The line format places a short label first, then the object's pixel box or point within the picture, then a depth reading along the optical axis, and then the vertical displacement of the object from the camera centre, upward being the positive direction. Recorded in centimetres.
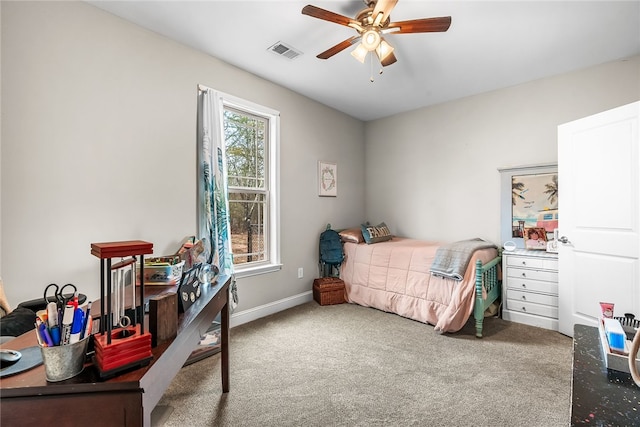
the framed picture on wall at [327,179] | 403 +49
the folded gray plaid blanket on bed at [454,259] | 284 -44
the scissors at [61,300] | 78 -23
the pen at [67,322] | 75 -27
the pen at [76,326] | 75 -29
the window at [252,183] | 316 +35
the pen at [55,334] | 74 -30
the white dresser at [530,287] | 292 -75
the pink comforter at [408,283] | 282 -75
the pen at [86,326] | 78 -30
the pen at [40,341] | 73 -31
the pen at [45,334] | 73 -30
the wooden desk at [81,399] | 71 -46
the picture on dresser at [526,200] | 321 +15
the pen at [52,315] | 75 -26
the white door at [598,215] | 238 -1
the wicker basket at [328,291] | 368 -96
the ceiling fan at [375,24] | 184 +124
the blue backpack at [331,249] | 389 -46
